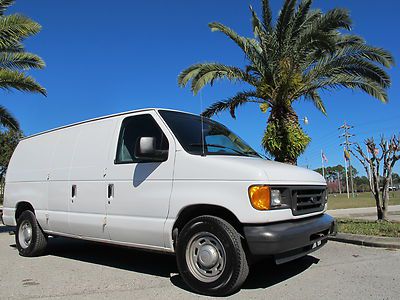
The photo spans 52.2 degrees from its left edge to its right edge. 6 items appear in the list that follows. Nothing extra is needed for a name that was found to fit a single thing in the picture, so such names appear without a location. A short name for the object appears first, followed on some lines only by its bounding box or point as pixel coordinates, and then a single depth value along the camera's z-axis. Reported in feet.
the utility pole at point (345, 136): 200.54
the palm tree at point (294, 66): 41.29
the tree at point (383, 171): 38.01
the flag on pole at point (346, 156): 166.54
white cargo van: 14.98
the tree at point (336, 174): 423.72
